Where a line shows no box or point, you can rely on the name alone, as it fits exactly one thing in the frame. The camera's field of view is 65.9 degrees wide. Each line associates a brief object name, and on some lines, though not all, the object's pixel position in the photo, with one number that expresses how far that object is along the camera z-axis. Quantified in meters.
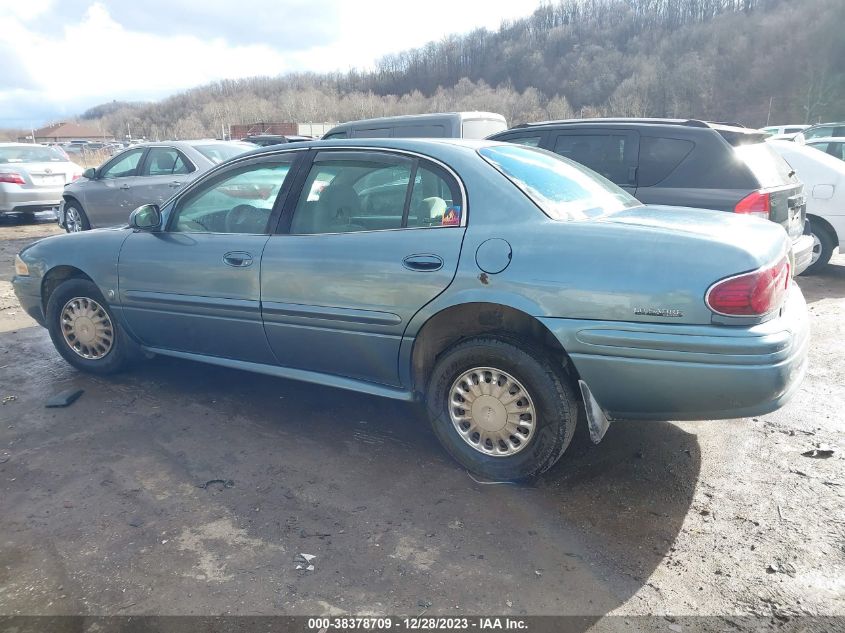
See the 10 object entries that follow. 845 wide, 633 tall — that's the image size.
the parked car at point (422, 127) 8.52
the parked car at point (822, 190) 7.18
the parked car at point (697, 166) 5.30
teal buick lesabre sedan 2.72
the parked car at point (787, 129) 21.18
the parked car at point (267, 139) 15.48
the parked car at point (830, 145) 10.01
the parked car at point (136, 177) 9.70
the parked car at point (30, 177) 12.55
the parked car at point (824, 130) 13.70
